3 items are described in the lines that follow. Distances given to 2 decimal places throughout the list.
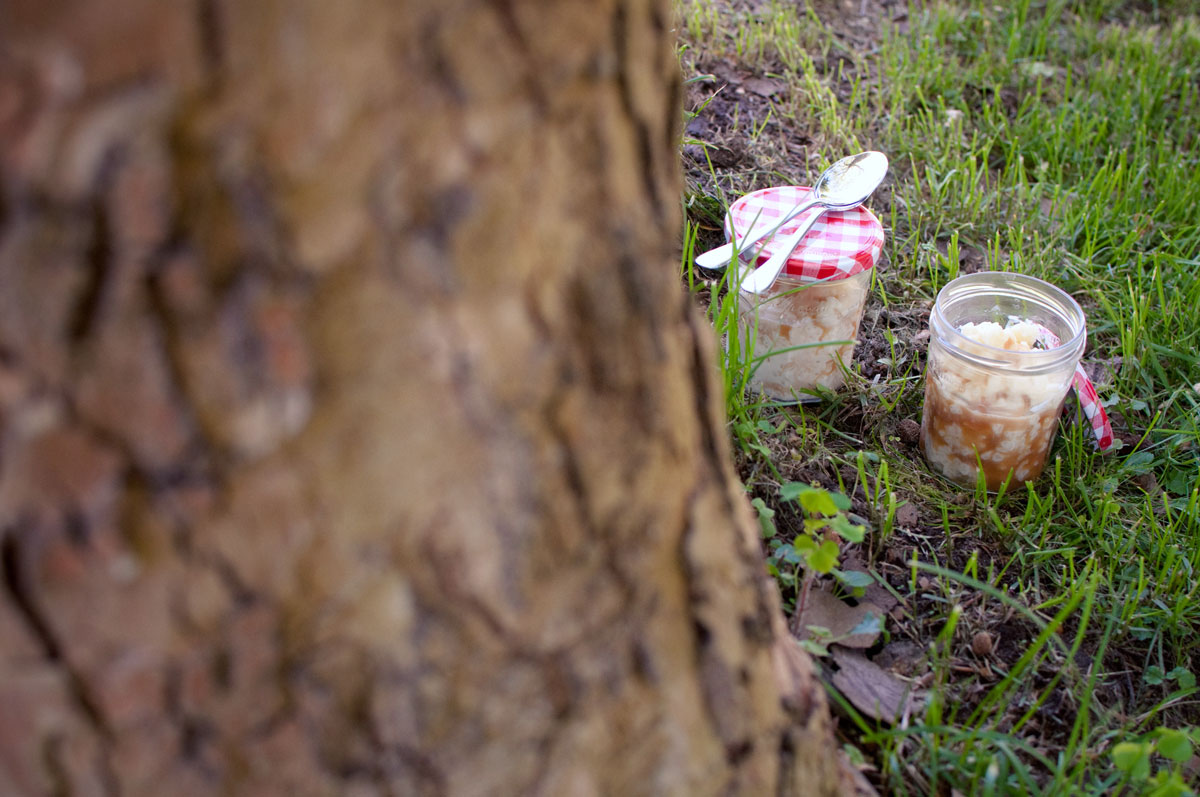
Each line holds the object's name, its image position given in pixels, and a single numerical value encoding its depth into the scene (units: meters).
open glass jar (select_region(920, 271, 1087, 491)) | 0.92
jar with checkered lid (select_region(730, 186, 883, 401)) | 0.94
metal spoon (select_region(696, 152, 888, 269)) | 0.96
